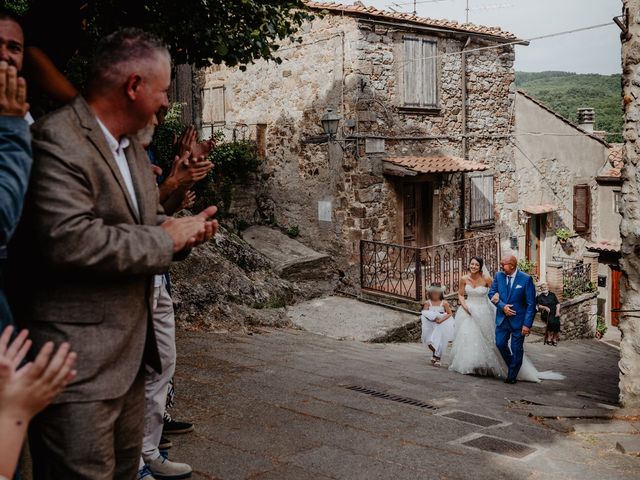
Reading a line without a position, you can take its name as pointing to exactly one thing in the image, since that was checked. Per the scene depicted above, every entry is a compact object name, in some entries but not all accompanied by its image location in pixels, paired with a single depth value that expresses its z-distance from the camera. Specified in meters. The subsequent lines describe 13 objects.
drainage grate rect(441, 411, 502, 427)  5.27
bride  8.84
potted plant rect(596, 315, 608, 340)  19.67
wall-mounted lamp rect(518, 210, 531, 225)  18.20
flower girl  9.54
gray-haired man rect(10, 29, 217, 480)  1.90
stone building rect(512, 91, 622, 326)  18.41
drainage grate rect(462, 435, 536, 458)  4.40
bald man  8.16
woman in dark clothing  14.51
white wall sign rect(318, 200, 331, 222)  14.77
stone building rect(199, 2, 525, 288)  14.27
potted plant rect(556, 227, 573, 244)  19.97
